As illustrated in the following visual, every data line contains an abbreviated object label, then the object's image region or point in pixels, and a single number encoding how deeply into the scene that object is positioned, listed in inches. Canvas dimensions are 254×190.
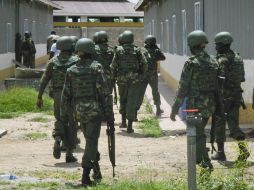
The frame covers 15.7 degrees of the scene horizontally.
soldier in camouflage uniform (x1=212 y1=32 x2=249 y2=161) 492.5
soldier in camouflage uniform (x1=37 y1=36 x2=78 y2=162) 504.5
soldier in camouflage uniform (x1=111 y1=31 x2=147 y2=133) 667.6
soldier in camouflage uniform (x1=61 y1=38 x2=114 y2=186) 418.8
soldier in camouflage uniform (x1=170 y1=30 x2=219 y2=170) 439.2
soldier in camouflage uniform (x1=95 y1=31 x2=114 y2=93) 714.1
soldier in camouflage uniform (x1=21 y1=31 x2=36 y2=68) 1415.4
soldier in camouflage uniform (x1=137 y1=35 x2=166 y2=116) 769.0
